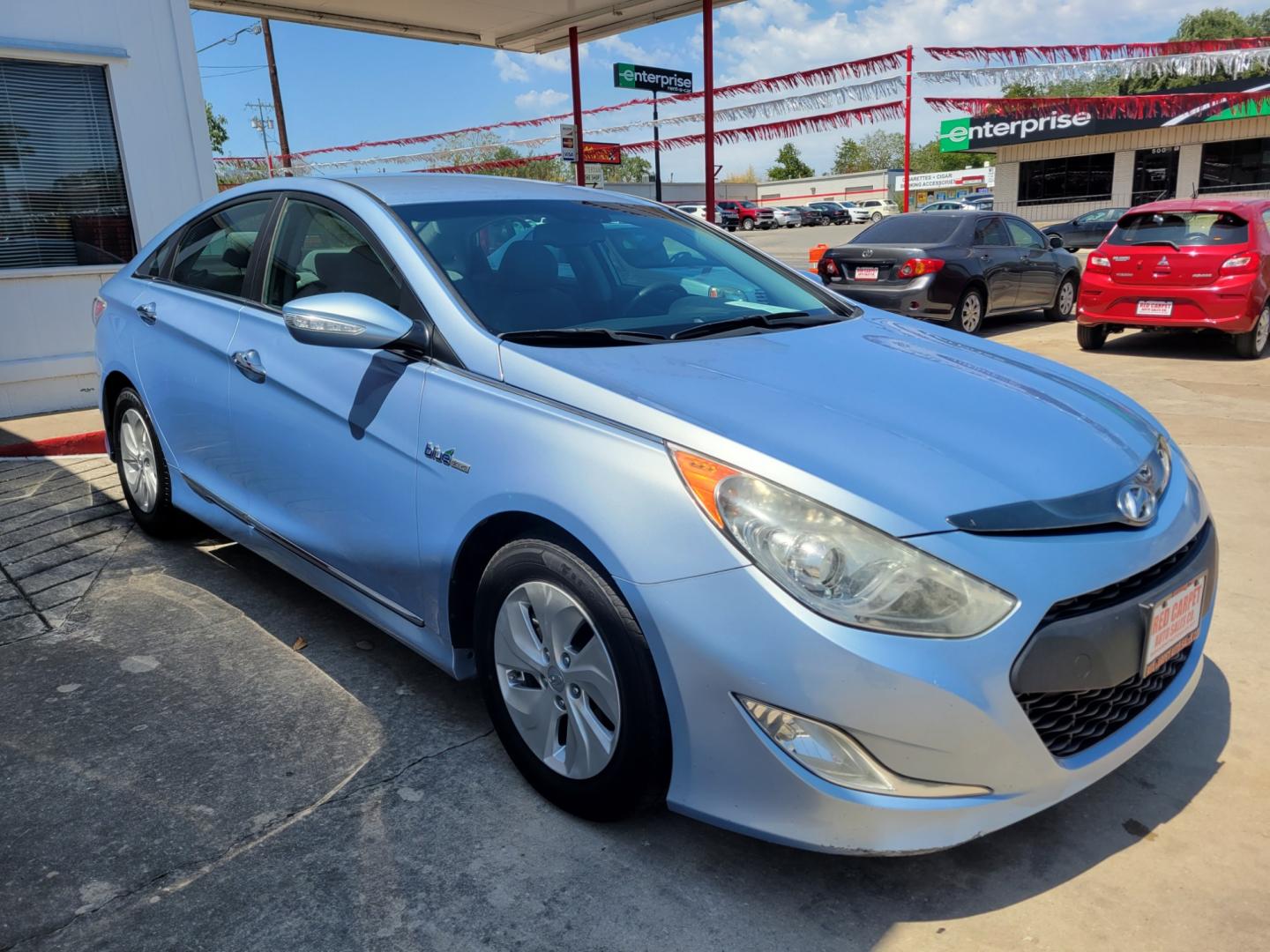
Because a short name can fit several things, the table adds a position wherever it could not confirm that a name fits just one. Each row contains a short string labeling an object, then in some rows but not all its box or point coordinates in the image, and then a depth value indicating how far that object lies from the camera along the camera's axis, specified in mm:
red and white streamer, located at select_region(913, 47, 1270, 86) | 15844
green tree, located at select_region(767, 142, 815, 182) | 106125
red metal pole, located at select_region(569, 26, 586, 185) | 12844
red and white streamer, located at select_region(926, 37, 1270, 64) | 15688
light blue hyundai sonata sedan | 1965
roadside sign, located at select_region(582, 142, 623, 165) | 18573
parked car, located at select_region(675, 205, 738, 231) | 53031
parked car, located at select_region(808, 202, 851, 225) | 54781
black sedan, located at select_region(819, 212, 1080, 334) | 10359
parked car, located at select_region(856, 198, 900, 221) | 56306
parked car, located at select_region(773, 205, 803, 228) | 55000
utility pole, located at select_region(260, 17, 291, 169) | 30797
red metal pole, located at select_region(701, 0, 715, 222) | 11219
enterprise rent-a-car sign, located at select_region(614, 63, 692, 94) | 14766
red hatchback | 8969
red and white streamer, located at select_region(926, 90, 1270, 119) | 31234
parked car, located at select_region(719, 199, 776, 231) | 54156
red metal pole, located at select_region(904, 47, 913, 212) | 15955
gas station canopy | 11227
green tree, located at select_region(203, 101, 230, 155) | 44903
